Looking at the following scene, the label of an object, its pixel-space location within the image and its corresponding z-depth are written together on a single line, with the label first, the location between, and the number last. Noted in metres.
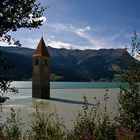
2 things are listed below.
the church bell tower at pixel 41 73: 42.60
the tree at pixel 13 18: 4.76
